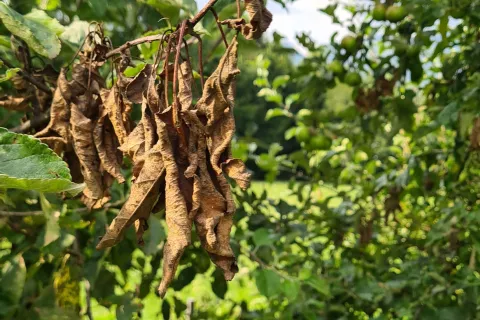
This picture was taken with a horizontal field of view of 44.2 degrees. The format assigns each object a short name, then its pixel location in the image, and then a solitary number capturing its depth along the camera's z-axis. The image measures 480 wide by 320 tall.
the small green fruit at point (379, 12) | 1.88
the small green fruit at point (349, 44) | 1.93
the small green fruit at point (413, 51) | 1.76
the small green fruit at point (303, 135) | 2.19
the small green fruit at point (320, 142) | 2.15
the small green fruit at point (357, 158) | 2.43
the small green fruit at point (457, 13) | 1.53
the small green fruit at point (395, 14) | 1.78
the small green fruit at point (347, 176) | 2.49
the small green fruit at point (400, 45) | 1.78
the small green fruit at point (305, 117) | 2.18
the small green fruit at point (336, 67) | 1.96
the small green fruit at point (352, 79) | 1.95
